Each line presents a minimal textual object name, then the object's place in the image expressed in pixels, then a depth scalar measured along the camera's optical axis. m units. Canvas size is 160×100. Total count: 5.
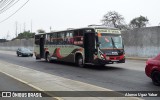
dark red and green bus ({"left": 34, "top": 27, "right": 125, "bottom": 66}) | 19.77
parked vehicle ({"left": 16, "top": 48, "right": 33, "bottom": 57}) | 43.45
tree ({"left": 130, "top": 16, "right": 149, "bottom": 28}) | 88.63
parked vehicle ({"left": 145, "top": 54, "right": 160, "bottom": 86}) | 12.21
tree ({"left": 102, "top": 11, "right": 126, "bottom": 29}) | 82.25
